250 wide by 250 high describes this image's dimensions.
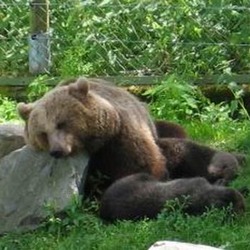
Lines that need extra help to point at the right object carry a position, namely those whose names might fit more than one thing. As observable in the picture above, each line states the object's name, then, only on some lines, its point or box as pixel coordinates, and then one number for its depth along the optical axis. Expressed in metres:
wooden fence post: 19.06
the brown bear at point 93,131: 13.25
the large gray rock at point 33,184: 12.48
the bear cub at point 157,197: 11.98
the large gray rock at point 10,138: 14.17
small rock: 8.96
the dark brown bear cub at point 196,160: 13.80
